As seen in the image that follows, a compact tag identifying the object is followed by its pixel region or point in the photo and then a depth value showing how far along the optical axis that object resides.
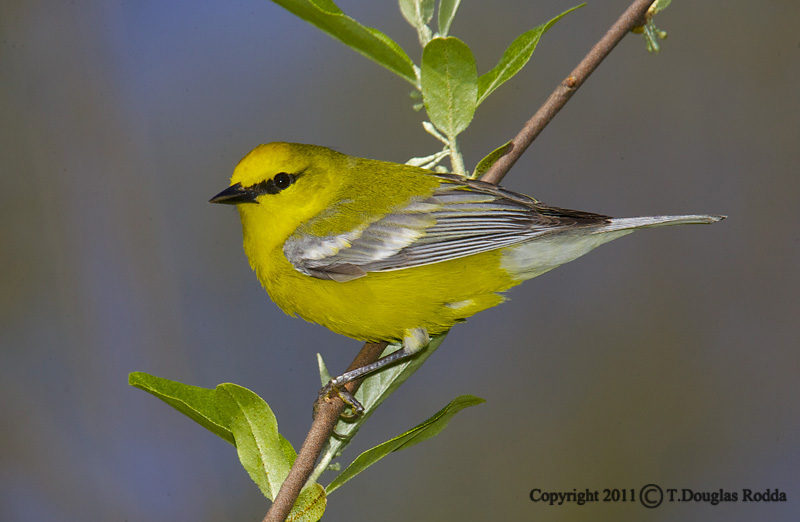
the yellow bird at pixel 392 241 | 5.89
